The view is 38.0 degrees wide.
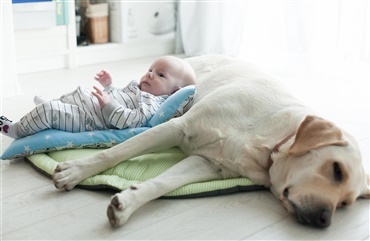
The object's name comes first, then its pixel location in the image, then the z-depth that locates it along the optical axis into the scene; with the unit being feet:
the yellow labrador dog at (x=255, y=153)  5.28
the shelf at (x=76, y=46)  12.56
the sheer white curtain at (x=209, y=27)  13.91
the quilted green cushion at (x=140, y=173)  6.02
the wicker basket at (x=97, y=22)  13.76
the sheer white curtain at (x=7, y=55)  10.03
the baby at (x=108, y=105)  7.03
